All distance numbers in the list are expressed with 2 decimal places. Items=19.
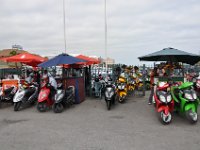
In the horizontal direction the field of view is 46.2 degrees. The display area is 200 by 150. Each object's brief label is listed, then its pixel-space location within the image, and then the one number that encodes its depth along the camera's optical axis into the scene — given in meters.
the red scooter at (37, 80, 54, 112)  8.72
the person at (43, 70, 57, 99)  9.14
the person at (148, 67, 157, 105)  9.67
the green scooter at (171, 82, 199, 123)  6.52
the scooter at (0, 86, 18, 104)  9.73
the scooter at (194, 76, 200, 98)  9.79
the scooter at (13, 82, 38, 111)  9.02
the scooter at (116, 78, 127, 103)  10.20
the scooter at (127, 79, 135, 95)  11.53
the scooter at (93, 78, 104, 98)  11.82
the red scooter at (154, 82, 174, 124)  6.53
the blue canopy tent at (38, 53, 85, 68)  9.02
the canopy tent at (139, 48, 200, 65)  8.48
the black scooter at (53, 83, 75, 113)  8.50
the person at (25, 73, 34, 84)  10.21
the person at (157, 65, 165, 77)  9.30
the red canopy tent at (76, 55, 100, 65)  11.73
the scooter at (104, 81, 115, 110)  8.91
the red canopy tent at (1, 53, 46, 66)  11.02
